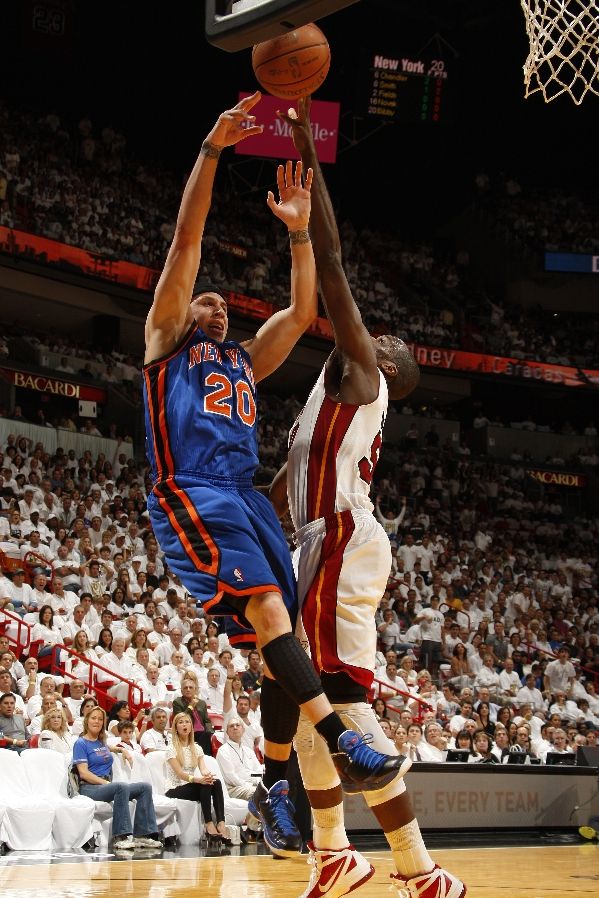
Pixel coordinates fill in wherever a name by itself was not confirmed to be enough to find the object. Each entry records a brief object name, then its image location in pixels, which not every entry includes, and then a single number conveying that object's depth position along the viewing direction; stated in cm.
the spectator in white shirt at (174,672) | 1255
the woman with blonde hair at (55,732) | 982
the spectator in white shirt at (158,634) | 1306
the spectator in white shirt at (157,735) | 1057
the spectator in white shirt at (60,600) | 1328
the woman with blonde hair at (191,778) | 995
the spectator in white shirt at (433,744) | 1225
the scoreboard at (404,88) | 2606
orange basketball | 451
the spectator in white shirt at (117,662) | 1230
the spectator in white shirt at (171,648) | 1311
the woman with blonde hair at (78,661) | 1207
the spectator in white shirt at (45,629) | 1226
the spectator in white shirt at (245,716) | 1162
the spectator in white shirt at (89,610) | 1298
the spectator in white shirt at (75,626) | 1259
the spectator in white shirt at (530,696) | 1659
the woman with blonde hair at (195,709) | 1059
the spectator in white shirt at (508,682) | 1670
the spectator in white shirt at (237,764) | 1064
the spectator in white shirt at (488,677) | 1653
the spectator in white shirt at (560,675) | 1791
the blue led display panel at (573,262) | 3127
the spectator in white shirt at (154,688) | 1203
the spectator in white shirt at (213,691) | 1249
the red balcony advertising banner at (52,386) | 2148
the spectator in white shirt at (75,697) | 1090
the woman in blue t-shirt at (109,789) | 926
